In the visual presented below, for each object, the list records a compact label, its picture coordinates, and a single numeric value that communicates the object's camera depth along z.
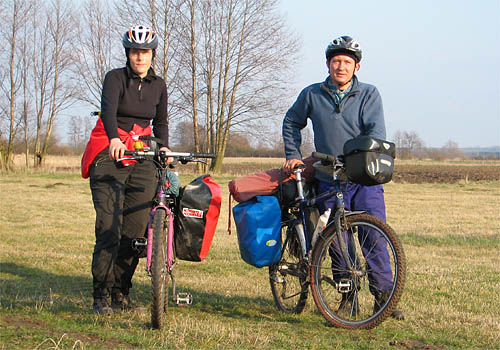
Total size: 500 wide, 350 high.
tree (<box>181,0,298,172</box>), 32.25
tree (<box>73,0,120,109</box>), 34.09
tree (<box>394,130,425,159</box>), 133.12
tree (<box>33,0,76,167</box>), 35.09
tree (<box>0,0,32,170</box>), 33.12
